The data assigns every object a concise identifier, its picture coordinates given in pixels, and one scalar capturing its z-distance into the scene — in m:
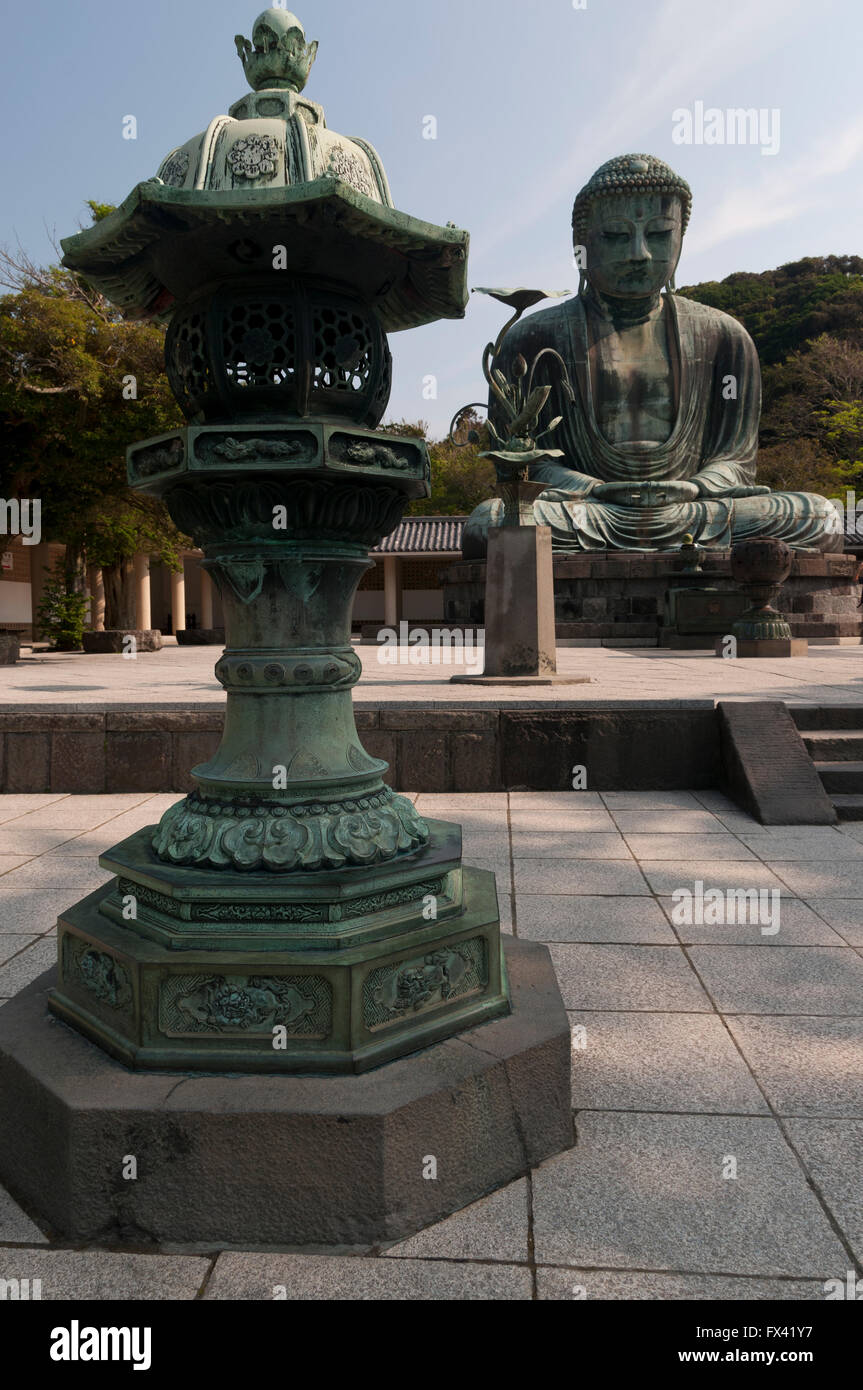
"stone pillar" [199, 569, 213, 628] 27.33
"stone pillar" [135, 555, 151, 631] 20.71
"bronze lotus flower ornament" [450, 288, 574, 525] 8.13
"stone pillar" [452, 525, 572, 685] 7.76
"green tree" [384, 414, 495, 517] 32.91
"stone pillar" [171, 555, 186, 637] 24.47
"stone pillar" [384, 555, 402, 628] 26.31
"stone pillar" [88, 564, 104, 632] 17.77
